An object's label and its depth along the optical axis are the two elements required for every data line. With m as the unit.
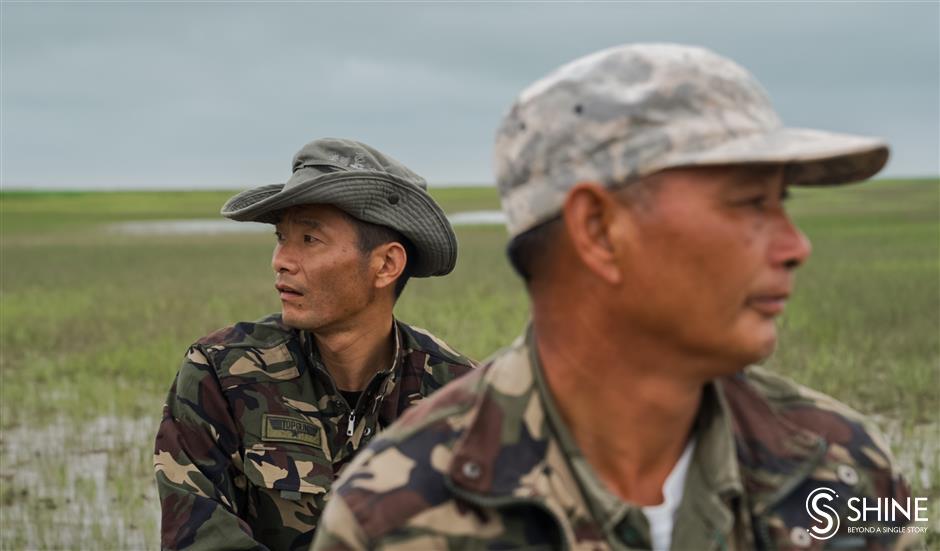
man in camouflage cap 1.71
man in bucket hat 3.55
